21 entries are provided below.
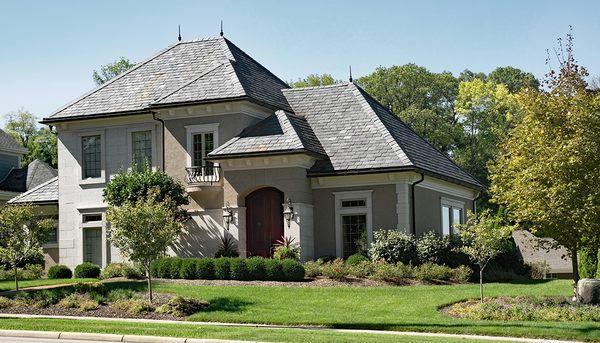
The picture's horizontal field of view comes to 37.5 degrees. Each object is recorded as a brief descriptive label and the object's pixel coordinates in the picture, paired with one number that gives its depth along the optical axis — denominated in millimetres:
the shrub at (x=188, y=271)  28531
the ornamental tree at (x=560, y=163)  23109
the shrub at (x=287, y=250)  30391
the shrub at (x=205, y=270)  28406
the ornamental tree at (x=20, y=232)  26641
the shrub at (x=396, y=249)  30078
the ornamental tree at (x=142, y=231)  24484
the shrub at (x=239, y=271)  27969
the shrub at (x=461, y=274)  28719
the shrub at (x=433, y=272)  28234
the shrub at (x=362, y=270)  28203
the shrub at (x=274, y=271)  27812
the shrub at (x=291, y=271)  27766
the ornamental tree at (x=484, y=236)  23484
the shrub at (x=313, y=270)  28547
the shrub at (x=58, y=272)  33375
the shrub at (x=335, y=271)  27766
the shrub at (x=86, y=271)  31766
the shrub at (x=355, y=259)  29998
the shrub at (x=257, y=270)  27922
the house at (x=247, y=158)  31797
